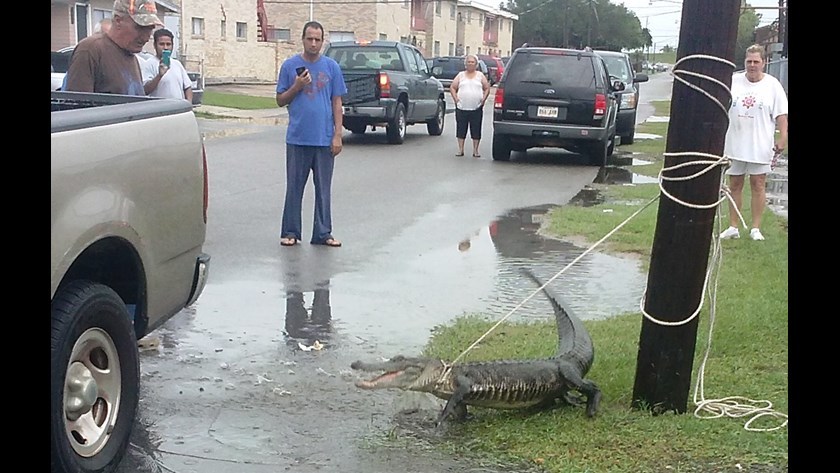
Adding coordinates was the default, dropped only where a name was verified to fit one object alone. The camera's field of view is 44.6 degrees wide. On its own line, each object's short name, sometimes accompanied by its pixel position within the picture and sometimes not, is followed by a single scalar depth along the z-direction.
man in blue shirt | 8.91
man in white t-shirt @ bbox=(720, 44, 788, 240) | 9.31
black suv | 16.02
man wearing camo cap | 6.31
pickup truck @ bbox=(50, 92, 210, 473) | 3.73
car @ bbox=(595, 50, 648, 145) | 20.91
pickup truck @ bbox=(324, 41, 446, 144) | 19.20
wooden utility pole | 4.51
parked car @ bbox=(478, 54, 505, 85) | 47.56
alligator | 4.78
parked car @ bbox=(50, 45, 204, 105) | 17.73
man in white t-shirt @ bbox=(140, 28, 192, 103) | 10.67
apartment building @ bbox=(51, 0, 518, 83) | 37.30
